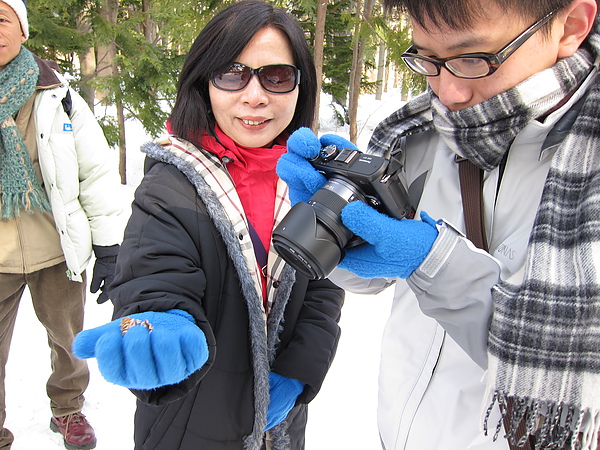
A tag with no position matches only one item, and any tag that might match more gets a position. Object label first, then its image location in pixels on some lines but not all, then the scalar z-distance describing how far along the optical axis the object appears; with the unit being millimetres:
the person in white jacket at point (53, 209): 2133
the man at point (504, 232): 835
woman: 1202
